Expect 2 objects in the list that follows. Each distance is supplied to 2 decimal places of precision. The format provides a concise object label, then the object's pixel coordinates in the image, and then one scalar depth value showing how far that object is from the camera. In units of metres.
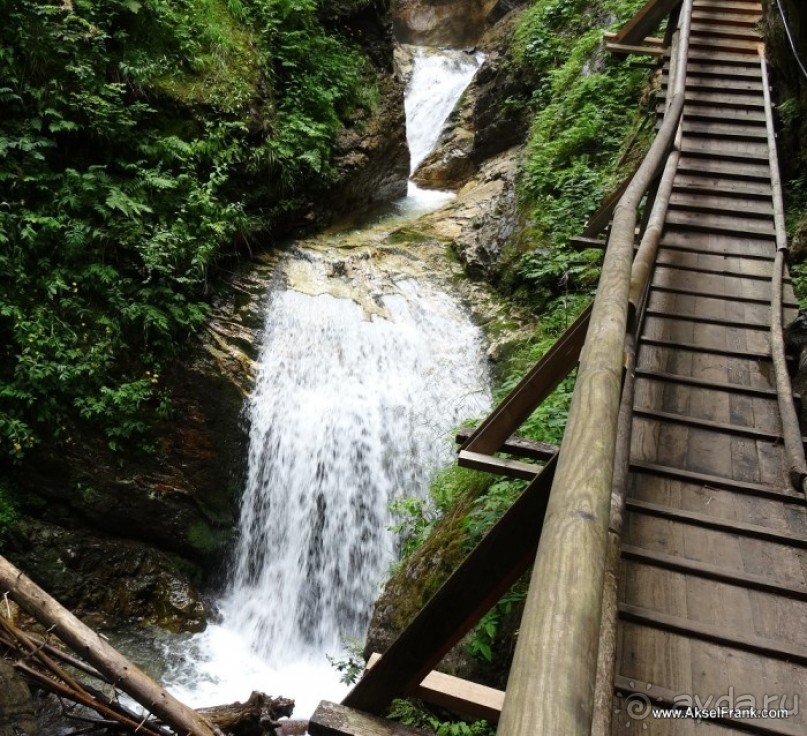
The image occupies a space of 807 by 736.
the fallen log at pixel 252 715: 5.16
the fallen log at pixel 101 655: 4.34
